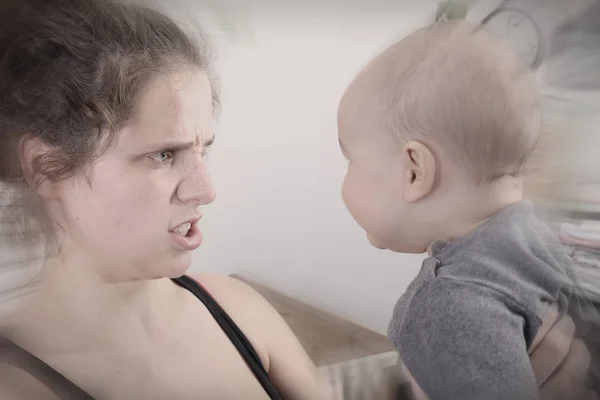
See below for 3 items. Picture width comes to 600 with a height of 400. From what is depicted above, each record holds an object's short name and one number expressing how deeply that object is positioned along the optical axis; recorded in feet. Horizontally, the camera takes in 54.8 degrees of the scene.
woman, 1.51
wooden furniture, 1.89
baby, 1.56
